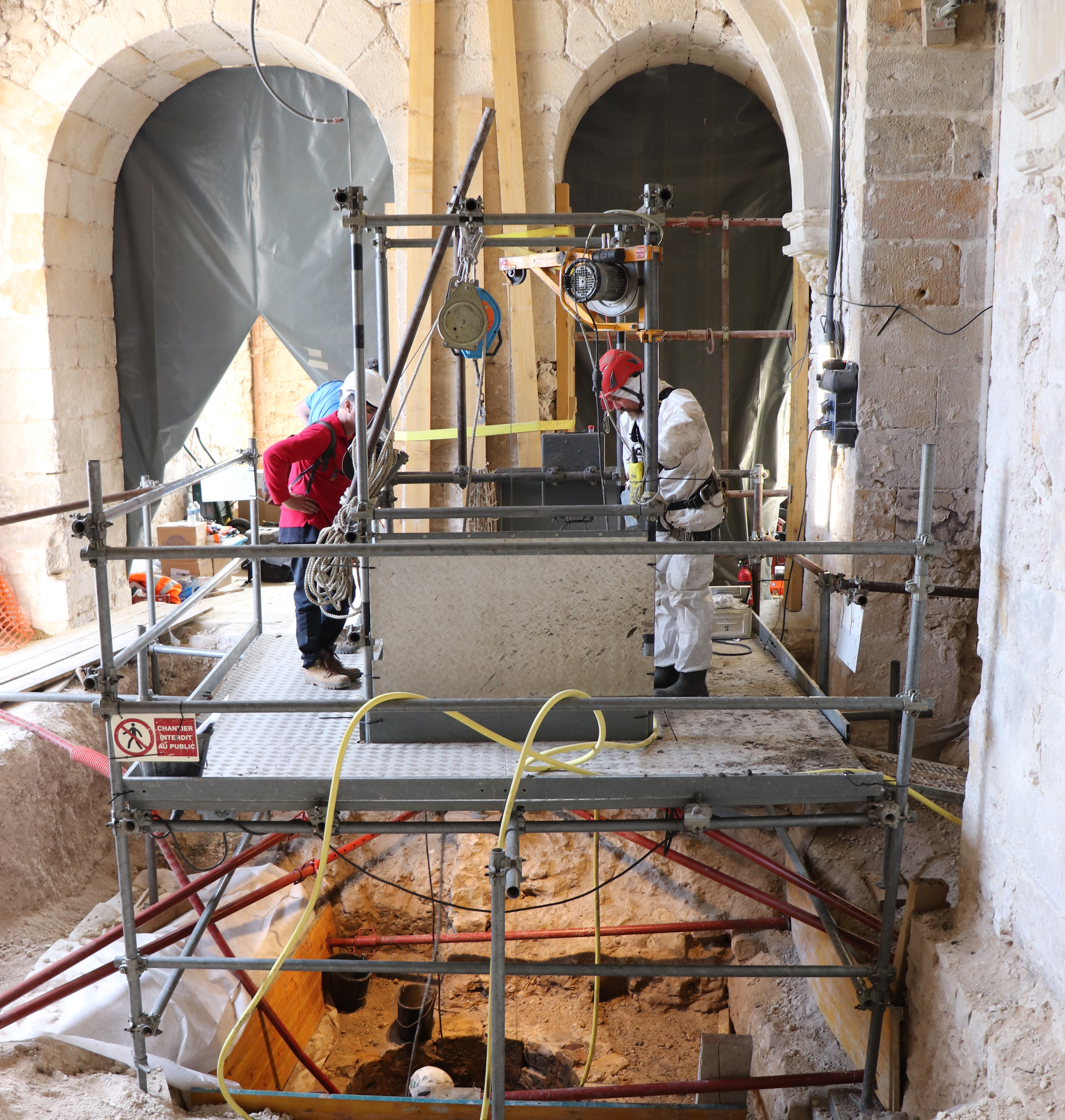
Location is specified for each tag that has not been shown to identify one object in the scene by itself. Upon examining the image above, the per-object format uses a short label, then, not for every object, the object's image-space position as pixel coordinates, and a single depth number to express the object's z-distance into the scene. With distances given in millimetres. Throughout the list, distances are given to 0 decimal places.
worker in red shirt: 4551
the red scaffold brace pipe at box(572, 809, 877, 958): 3859
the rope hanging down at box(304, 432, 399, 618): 3770
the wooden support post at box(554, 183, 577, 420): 6914
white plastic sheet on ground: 3863
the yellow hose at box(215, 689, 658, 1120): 3070
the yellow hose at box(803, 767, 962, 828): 3557
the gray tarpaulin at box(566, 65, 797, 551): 7867
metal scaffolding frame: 3141
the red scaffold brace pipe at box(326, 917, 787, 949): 5012
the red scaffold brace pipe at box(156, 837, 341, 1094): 4383
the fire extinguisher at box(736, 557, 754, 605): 7590
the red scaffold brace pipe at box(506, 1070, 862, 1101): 3607
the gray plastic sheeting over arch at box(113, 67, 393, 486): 7680
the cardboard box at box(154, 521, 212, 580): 8320
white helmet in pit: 4641
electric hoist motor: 4012
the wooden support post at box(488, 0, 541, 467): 6613
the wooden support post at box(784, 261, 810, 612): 7102
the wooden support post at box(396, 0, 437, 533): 6602
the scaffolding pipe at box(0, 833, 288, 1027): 3934
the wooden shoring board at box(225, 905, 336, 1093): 4328
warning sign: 3268
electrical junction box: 5281
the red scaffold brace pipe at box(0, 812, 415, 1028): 3844
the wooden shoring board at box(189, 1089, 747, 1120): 3711
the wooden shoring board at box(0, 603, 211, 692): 6203
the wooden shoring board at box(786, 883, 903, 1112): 3365
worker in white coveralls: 4762
